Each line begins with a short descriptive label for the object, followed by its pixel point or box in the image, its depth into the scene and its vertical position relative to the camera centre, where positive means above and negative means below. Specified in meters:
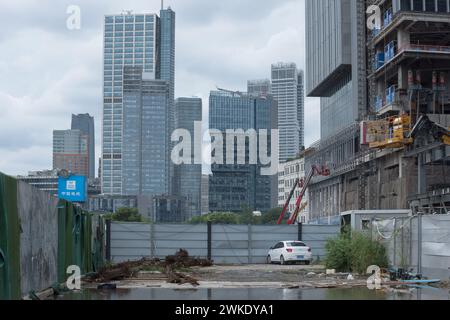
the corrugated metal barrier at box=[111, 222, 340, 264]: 35.94 -2.09
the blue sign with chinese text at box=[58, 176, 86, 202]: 39.84 +0.87
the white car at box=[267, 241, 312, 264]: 34.75 -2.63
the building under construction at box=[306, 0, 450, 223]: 54.97 +10.29
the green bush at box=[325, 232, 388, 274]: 24.05 -1.88
